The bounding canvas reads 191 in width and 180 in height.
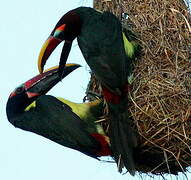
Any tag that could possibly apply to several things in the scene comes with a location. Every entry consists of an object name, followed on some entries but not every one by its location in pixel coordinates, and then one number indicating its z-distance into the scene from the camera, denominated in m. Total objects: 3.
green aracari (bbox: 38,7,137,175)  9.31
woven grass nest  9.34
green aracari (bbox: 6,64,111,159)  9.90
